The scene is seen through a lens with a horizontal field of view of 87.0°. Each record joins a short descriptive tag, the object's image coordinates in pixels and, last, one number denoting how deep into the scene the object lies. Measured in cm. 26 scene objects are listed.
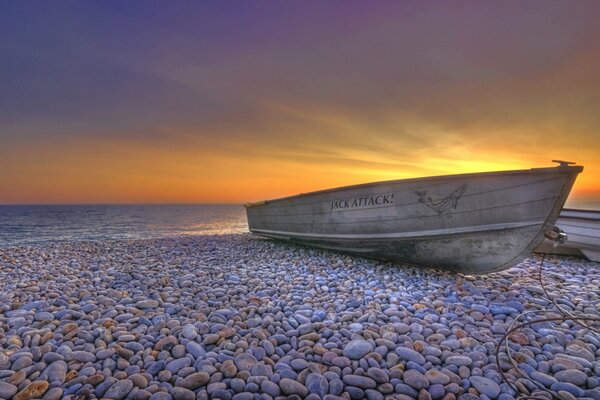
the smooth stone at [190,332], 323
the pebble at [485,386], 239
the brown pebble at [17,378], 247
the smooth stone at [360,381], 246
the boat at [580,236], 653
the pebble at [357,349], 290
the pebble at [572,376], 250
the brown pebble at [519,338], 313
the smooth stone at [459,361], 276
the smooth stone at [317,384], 241
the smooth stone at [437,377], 250
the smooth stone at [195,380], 246
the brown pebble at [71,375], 256
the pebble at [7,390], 232
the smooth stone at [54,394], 230
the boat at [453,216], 443
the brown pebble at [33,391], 231
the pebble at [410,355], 280
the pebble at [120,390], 234
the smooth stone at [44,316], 368
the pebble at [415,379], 246
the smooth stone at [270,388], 238
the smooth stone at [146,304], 414
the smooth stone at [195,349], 291
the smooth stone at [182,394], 233
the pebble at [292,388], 238
